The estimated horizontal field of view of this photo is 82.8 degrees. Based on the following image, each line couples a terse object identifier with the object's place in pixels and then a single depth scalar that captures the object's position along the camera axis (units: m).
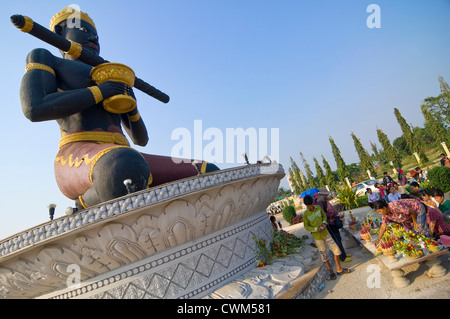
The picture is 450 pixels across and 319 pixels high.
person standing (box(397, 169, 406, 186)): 11.23
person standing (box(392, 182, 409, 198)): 7.96
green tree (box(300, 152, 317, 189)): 40.65
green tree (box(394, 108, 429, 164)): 26.76
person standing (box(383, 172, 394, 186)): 10.97
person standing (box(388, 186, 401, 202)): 7.85
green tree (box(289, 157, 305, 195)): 42.38
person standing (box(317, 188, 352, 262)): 4.92
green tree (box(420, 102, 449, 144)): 24.81
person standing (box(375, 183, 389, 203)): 9.57
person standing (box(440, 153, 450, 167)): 11.66
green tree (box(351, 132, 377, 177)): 30.99
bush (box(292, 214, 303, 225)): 12.22
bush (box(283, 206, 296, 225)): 13.83
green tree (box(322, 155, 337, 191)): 32.31
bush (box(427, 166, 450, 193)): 11.33
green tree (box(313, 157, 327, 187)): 35.33
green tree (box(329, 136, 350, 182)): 31.28
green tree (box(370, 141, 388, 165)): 45.50
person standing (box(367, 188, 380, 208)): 9.12
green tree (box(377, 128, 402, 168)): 28.52
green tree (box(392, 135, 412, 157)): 47.13
